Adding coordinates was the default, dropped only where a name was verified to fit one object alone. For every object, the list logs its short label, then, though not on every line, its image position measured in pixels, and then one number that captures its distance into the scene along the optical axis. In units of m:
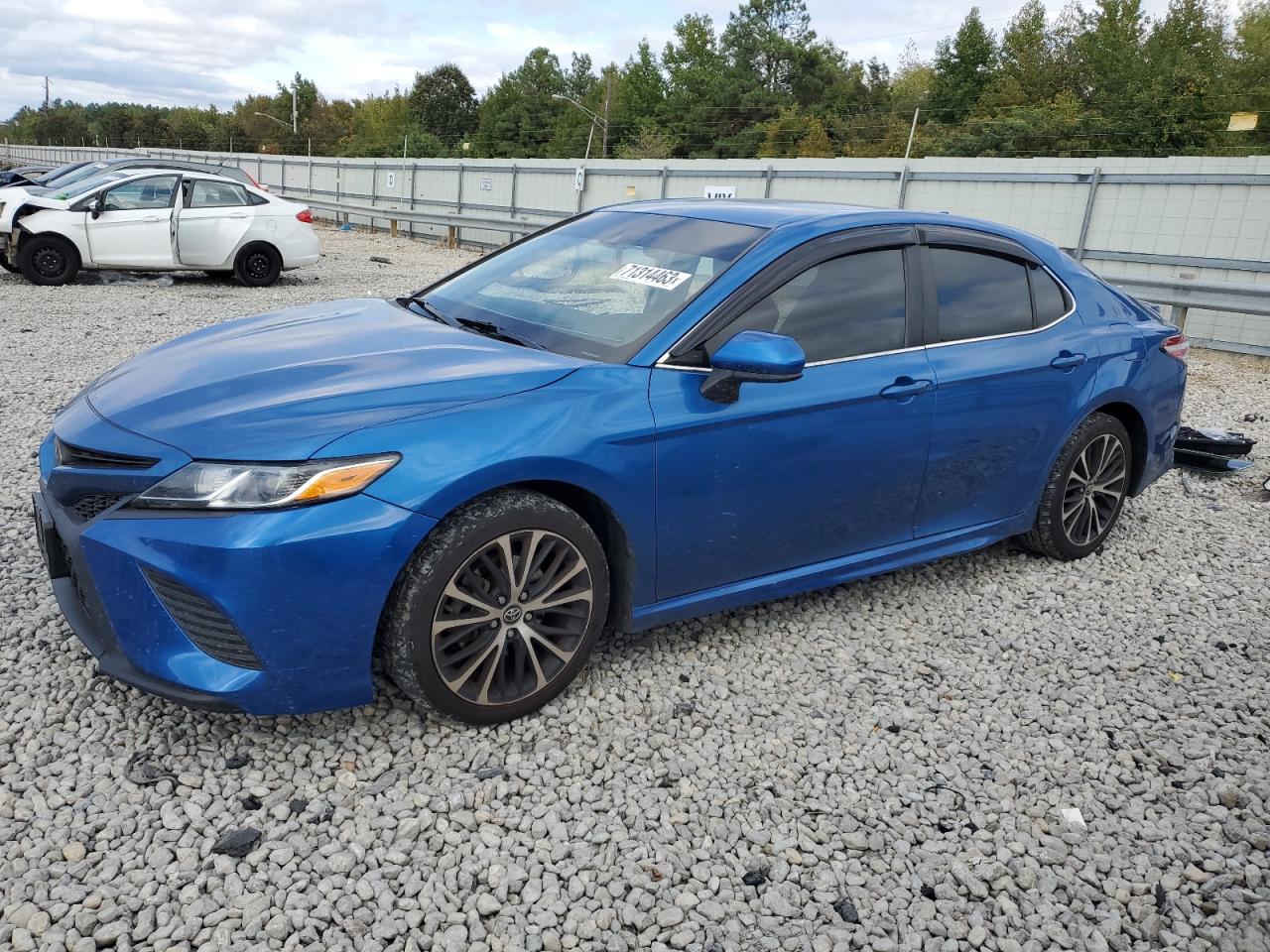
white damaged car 12.77
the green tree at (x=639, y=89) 85.19
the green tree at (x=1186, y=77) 44.66
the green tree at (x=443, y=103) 100.12
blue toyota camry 2.77
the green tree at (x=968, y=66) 68.44
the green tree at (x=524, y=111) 80.28
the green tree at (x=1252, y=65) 45.88
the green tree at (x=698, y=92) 68.69
